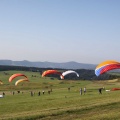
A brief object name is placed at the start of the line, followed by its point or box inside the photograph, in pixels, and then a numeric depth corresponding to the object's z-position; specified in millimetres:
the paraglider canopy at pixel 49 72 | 45791
